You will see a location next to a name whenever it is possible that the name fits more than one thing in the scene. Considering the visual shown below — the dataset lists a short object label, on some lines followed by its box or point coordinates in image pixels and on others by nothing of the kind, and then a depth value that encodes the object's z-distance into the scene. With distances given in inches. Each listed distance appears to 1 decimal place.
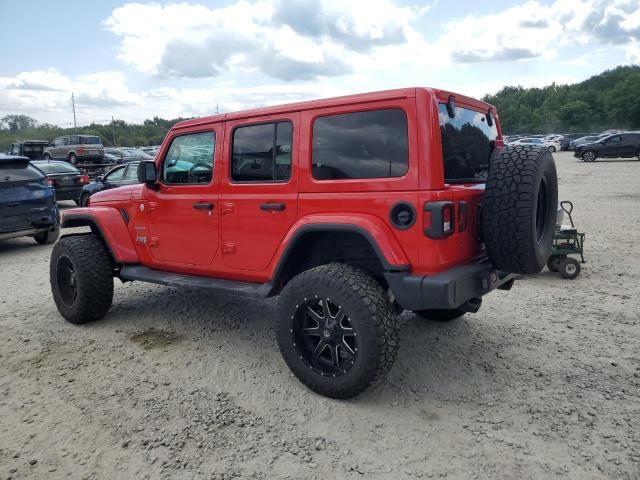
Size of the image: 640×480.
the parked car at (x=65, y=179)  499.5
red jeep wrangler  116.7
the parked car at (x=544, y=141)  1608.3
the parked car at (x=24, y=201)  320.5
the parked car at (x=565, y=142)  1697.5
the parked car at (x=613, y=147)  1038.4
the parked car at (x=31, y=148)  1001.0
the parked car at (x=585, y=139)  1450.2
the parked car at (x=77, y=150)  986.1
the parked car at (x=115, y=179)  441.1
